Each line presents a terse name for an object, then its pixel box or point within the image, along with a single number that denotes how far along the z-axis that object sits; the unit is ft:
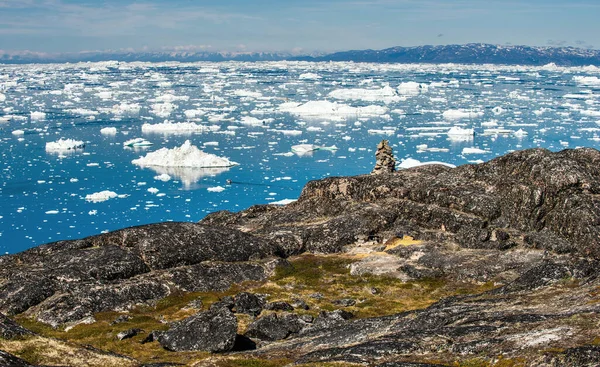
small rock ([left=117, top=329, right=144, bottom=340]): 89.14
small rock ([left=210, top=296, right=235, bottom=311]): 102.86
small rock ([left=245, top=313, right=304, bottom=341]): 90.74
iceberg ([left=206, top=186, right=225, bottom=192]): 294.25
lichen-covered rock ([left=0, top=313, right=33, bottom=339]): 66.39
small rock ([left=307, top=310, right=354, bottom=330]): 92.89
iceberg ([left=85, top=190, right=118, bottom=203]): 278.97
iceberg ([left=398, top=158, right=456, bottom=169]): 316.19
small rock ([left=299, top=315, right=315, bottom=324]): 95.83
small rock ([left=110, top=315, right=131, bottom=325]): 98.62
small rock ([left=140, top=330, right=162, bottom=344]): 87.45
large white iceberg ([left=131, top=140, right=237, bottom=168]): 343.26
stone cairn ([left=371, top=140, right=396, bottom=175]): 203.82
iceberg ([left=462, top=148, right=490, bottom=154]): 366.65
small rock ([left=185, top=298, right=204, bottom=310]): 106.88
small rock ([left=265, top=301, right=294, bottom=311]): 102.47
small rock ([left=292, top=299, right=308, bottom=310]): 104.27
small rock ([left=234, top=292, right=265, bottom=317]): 102.26
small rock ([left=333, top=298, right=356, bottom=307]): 106.93
